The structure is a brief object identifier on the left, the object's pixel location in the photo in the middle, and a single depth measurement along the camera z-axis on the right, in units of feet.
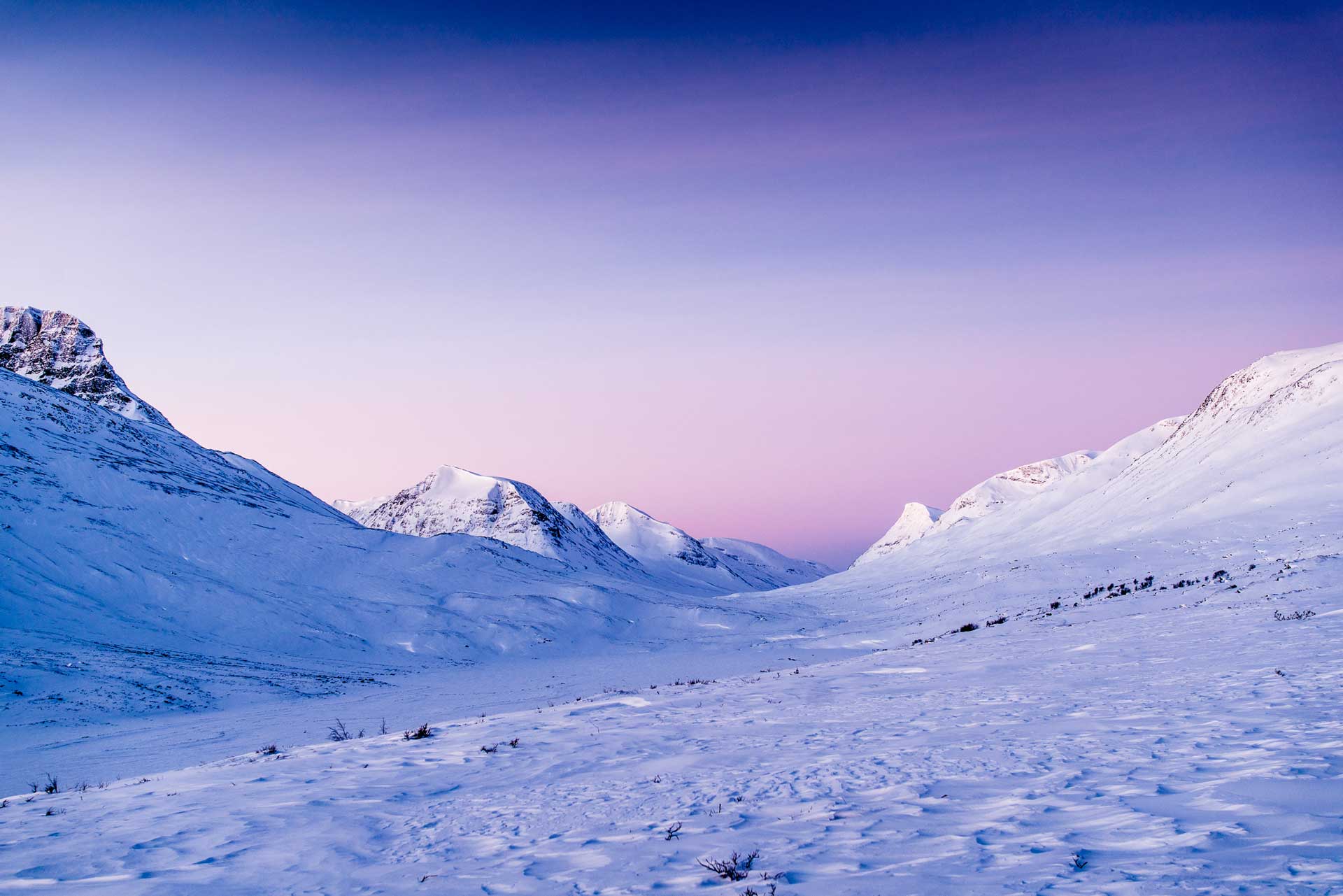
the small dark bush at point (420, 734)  45.88
